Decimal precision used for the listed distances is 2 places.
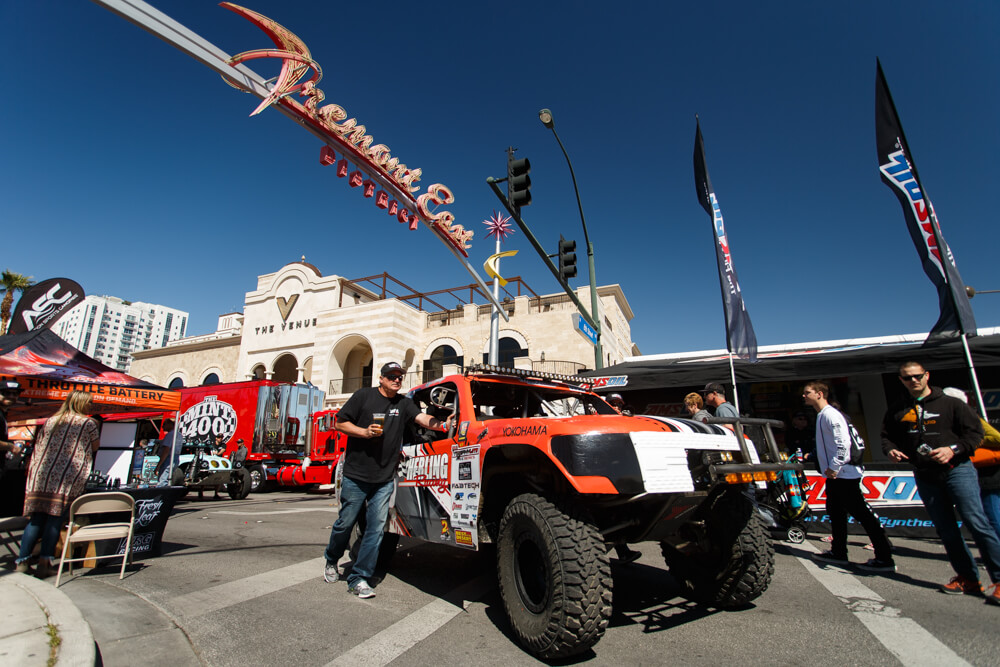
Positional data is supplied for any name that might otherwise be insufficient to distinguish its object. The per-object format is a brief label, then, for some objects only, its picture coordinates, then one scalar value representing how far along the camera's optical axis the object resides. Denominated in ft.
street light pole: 39.99
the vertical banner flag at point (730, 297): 30.19
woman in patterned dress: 13.75
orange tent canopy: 26.66
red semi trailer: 46.32
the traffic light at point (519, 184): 31.09
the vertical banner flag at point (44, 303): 31.04
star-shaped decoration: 66.74
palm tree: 91.31
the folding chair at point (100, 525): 13.61
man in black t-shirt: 12.45
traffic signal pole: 31.40
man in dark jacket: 12.04
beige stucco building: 85.61
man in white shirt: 15.11
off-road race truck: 8.50
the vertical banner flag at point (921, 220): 22.39
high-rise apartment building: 440.66
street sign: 40.68
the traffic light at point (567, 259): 39.09
